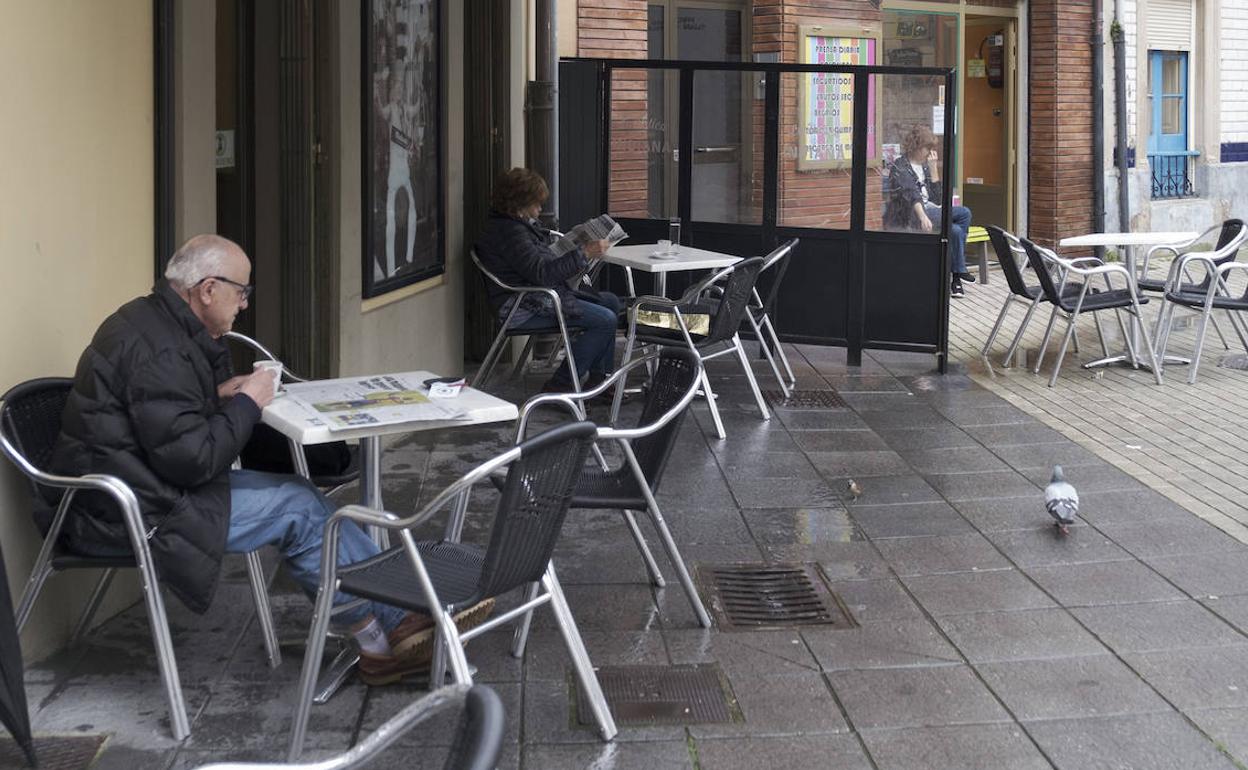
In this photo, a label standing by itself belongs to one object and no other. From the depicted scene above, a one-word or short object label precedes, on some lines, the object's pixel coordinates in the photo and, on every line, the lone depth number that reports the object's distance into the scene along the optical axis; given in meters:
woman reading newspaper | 8.73
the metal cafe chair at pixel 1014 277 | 10.15
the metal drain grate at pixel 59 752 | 4.03
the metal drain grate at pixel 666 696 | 4.39
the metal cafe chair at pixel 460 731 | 2.05
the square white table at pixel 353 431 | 4.34
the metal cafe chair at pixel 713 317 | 8.20
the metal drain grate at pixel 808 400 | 9.22
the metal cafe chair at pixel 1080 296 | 9.91
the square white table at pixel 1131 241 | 10.96
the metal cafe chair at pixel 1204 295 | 10.09
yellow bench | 15.43
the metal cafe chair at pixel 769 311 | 9.33
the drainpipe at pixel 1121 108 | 17.47
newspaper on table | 4.47
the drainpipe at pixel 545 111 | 10.46
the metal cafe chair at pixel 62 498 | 4.12
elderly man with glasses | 4.16
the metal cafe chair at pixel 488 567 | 3.79
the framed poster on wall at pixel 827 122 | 10.37
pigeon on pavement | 6.28
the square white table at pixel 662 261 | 9.09
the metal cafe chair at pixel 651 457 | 4.89
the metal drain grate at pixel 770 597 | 5.29
